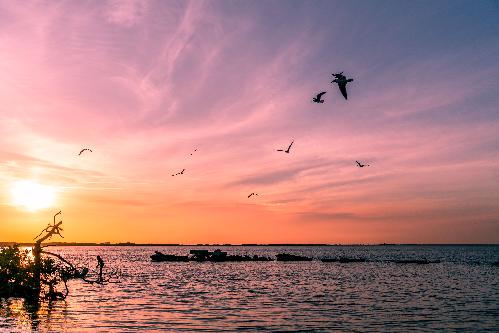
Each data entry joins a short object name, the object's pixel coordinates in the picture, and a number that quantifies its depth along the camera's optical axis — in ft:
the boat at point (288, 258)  476.54
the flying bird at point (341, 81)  73.67
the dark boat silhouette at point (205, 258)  472.44
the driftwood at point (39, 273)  134.72
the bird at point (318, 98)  84.65
